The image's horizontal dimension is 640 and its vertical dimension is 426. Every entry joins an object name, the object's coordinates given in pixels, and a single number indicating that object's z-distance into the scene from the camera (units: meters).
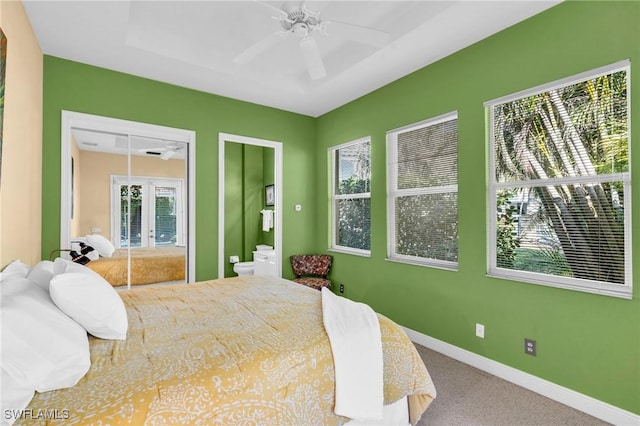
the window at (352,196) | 3.94
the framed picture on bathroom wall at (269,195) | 4.28
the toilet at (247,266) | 3.97
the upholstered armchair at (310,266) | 4.32
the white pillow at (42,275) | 1.61
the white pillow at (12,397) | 0.93
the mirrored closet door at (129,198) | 3.08
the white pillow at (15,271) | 1.52
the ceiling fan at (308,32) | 2.13
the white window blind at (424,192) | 2.98
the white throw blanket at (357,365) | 1.46
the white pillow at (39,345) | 1.01
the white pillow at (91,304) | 1.34
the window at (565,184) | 2.00
